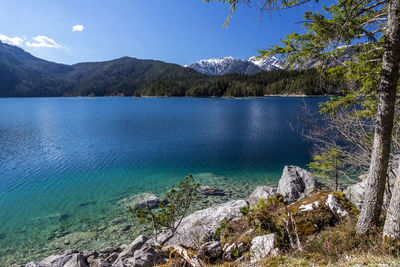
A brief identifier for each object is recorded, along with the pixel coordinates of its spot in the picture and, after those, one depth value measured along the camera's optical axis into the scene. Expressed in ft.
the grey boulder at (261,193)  40.36
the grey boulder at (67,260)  24.75
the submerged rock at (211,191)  52.49
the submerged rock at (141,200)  47.91
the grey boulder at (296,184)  39.51
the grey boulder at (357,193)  24.49
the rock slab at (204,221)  23.62
